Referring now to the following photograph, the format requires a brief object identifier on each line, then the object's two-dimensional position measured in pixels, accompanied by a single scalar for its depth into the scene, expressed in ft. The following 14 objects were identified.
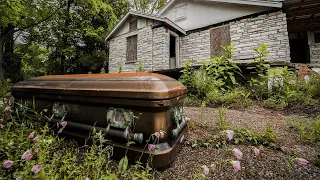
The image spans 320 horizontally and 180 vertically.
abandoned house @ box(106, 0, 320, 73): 22.44
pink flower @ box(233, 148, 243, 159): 2.95
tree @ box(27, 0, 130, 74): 39.73
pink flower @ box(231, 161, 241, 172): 2.78
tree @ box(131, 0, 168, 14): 61.26
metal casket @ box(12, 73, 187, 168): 3.59
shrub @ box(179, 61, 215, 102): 13.92
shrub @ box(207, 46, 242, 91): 14.18
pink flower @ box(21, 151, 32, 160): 2.94
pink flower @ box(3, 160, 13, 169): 2.82
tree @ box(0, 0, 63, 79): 17.83
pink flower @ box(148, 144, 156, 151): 3.32
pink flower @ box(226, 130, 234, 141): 3.47
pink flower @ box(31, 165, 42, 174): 2.68
